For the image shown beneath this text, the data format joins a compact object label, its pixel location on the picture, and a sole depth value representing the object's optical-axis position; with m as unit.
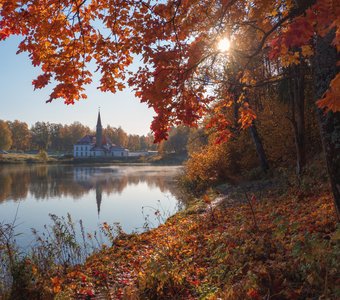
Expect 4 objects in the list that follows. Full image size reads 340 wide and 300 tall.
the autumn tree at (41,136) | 116.88
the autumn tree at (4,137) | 91.56
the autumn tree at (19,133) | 109.70
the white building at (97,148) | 108.75
